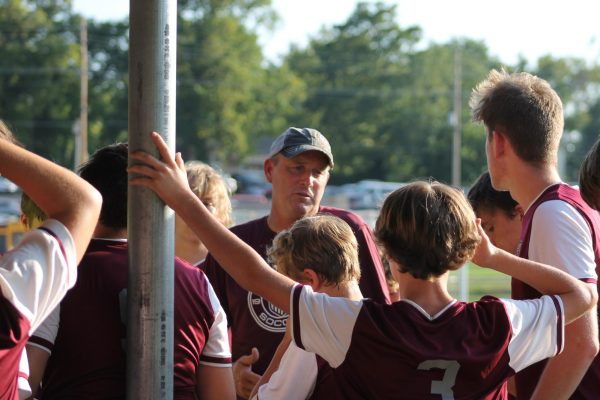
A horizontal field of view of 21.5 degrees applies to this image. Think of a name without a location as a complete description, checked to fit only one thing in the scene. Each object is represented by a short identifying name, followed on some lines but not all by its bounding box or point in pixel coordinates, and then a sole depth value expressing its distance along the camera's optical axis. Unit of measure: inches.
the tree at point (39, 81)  3979.4
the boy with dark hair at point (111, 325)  186.6
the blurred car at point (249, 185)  4072.5
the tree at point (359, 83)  4786.9
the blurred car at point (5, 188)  3138.8
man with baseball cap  285.5
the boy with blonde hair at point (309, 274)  194.9
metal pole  169.5
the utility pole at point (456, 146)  4105.7
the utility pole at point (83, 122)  3134.6
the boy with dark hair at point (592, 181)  212.5
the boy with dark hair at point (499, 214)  277.7
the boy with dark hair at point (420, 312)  180.9
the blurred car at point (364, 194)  3154.5
